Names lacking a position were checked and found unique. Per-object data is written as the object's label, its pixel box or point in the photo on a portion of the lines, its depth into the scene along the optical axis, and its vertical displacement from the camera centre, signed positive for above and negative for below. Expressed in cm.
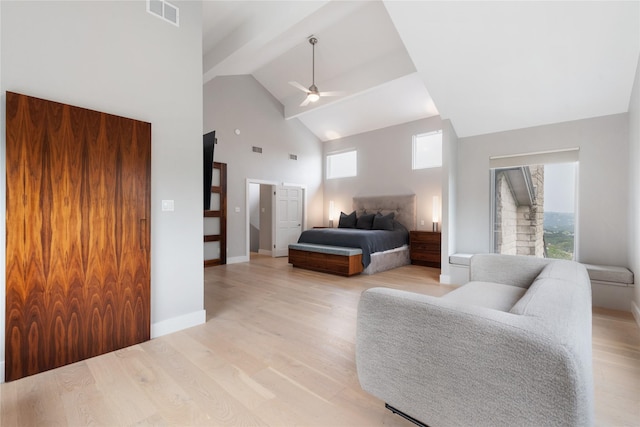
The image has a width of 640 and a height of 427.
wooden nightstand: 577 -75
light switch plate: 261 +6
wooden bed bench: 493 -85
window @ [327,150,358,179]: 792 +133
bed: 505 -68
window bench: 322 -86
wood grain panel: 189 -16
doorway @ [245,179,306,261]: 729 -28
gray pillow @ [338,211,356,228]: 717 -24
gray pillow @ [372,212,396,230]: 641 -24
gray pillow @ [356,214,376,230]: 675 -25
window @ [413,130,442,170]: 637 +138
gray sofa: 88 -53
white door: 729 -14
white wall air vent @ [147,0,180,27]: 253 +181
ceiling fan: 495 +219
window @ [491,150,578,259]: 400 +3
